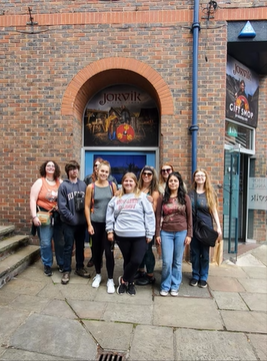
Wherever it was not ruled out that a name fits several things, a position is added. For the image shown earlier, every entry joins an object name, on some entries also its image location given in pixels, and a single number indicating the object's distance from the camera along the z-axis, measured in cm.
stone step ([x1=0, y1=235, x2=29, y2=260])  415
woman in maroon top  335
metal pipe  457
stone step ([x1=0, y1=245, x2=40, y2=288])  363
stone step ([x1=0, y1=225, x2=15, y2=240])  457
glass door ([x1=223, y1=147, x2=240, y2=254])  508
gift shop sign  530
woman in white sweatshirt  321
